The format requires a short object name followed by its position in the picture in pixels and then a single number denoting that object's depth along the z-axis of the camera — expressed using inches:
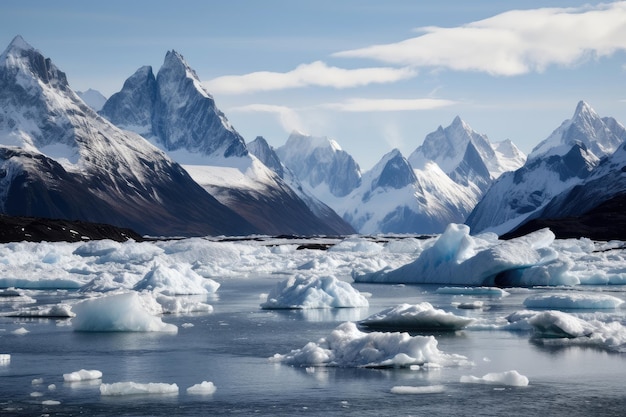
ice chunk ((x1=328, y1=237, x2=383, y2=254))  4574.3
